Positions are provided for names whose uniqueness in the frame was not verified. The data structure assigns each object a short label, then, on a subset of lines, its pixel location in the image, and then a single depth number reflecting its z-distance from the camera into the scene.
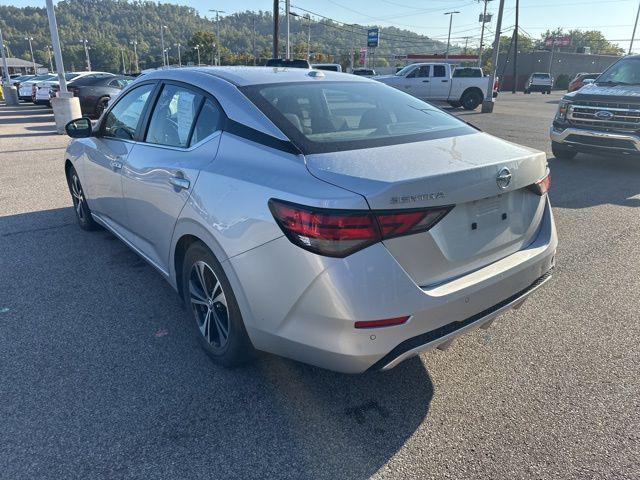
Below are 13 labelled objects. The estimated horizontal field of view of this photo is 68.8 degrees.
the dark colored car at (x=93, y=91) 15.10
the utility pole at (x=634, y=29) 57.81
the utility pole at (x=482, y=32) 57.51
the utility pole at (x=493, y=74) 20.81
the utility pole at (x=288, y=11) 30.12
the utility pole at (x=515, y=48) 44.98
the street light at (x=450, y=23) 77.25
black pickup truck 7.77
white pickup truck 21.45
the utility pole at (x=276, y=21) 26.92
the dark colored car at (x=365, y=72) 27.89
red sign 81.60
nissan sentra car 1.98
